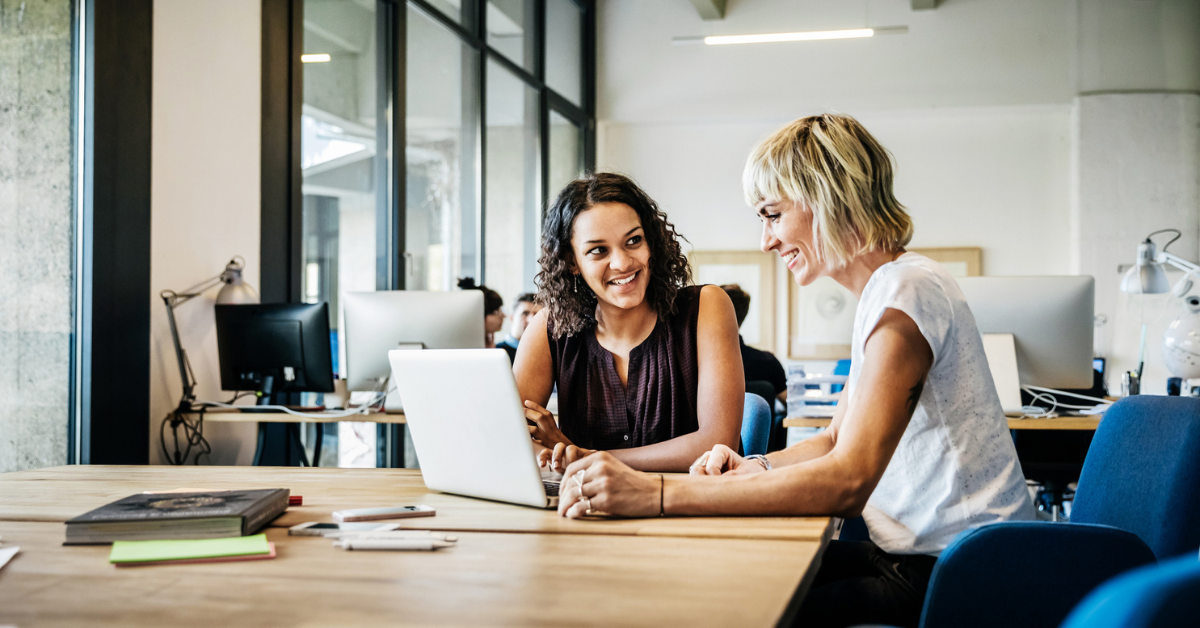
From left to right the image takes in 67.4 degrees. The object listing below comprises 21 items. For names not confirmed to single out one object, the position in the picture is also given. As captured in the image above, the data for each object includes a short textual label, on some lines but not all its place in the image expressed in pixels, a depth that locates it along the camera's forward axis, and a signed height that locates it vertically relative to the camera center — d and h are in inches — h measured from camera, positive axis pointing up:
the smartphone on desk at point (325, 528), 46.9 -11.1
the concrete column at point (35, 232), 107.0 +10.6
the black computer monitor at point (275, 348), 126.5 -4.3
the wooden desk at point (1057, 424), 115.6 -13.4
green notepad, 40.9 -10.8
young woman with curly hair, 74.0 -1.3
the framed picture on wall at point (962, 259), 276.8 +18.9
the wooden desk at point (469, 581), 32.6 -10.8
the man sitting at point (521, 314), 198.8 +1.1
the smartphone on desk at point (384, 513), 50.1 -11.0
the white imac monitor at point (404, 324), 124.6 -0.7
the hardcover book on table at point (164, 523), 44.8 -10.3
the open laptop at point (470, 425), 50.4 -6.4
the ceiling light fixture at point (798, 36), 243.0 +77.7
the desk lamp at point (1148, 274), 152.9 +8.1
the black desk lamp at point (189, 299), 129.1 +2.3
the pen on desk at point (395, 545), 43.1 -10.9
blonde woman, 47.3 -6.7
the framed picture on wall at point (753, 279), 292.5 +13.2
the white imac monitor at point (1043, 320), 114.3 +0.0
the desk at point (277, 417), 126.6 -14.0
